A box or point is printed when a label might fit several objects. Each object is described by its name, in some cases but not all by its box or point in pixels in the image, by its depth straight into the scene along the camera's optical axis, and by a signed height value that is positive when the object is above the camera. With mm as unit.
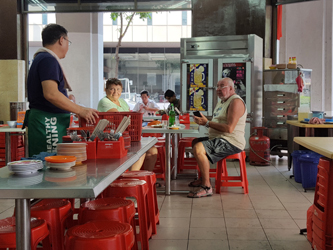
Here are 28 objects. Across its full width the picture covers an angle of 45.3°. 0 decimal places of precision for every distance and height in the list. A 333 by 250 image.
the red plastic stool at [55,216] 2304 -625
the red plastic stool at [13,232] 1946 -611
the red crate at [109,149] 2391 -230
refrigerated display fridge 7777 +801
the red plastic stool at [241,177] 5098 -855
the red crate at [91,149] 2373 -228
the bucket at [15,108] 6488 +46
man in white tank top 4859 -297
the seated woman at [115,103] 5211 +104
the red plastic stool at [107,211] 2422 -613
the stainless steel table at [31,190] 1557 -312
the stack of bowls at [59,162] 1955 -256
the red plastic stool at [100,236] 1937 -624
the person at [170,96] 8521 +318
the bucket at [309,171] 5250 -789
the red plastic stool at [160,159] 5719 -710
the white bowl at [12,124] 5593 -185
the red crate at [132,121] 3049 -79
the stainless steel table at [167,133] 4656 -279
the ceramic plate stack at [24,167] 1816 -260
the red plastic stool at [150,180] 3361 -598
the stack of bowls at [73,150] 2170 -212
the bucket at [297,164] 5629 -758
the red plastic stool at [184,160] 6121 -780
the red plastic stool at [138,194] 2926 -611
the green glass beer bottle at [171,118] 4988 -89
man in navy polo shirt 2783 +94
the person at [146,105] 9258 +139
